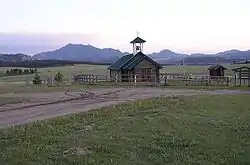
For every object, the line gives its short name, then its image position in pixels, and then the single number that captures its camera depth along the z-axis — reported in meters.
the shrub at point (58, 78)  55.00
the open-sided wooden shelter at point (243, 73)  41.66
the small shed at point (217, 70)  53.13
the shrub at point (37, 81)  50.75
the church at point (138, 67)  51.49
